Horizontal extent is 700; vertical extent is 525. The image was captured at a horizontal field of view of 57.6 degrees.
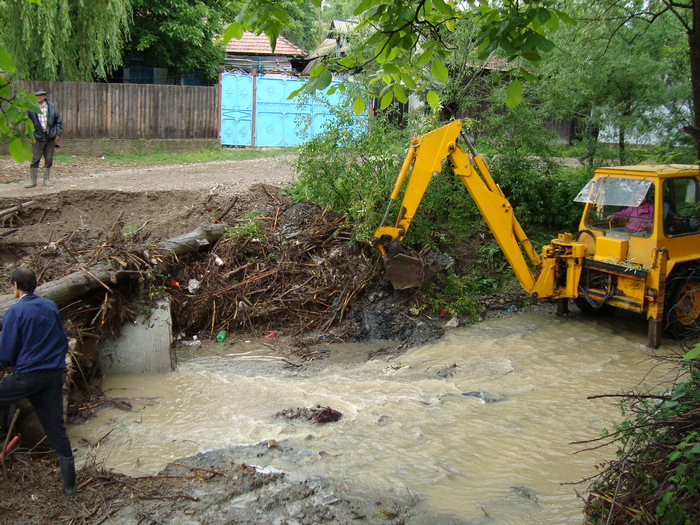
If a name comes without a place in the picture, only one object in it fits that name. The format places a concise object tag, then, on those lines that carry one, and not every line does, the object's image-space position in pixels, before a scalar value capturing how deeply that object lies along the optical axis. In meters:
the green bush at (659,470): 3.48
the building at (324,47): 26.95
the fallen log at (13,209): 10.37
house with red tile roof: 28.47
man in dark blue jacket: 4.98
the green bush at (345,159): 10.42
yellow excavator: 8.38
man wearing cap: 12.59
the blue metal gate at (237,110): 19.70
